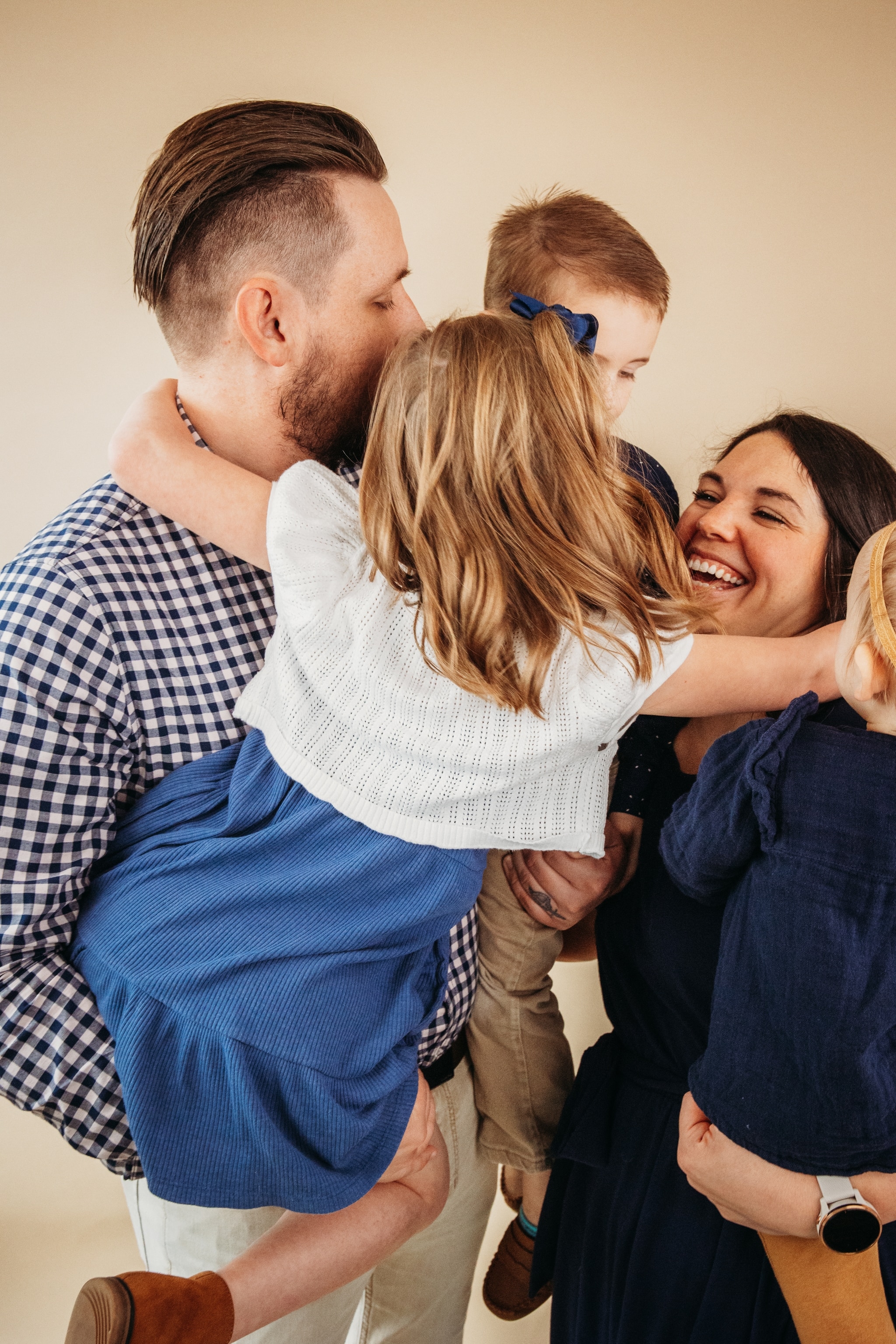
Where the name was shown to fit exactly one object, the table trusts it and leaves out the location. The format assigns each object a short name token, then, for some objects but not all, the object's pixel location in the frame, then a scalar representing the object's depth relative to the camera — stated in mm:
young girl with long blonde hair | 1099
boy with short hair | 1504
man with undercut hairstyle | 1153
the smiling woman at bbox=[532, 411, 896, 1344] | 1245
